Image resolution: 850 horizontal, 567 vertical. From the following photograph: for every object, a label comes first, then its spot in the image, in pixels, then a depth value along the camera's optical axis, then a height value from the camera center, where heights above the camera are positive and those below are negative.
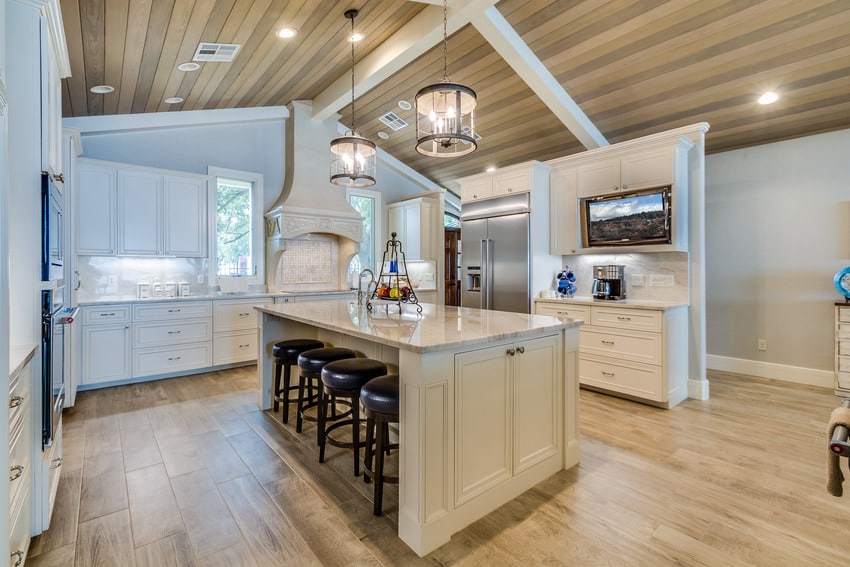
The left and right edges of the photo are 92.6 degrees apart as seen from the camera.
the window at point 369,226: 7.00 +1.03
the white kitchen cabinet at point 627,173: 3.88 +1.13
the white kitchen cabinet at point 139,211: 4.27 +0.85
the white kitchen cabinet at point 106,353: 4.09 -0.68
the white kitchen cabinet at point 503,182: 4.71 +1.28
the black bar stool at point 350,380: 2.39 -0.56
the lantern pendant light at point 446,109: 2.43 +1.08
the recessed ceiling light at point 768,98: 3.69 +1.70
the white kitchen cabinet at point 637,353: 3.63 -0.66
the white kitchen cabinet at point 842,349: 3.81 -0.64
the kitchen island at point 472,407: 1.79 -0.62
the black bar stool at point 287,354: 3.26 -0.55
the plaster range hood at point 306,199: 5.39 +1.20
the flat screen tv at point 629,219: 3.90 +0.66
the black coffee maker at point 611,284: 4.35 -0.01
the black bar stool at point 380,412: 2.01 -0.64
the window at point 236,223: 5.27 +0.84
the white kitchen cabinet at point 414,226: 6.75 +0.99
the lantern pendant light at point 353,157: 3.46 +1.12
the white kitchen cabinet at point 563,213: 4.68 +0.82
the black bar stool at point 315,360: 2.83 -0.53
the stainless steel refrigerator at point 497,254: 4.79 +0.38
